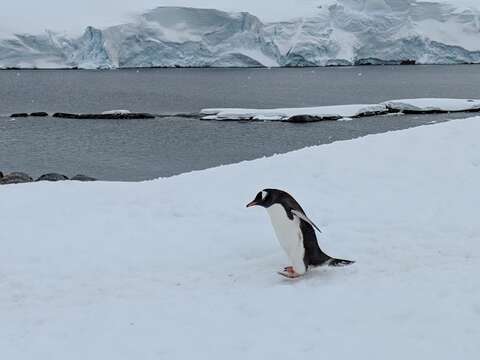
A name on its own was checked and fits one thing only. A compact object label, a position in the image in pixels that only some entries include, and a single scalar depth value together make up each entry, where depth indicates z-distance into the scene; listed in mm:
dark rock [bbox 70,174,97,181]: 24066
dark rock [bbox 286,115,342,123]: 47312
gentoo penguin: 6816
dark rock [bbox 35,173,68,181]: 25180
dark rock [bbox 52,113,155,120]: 52066
